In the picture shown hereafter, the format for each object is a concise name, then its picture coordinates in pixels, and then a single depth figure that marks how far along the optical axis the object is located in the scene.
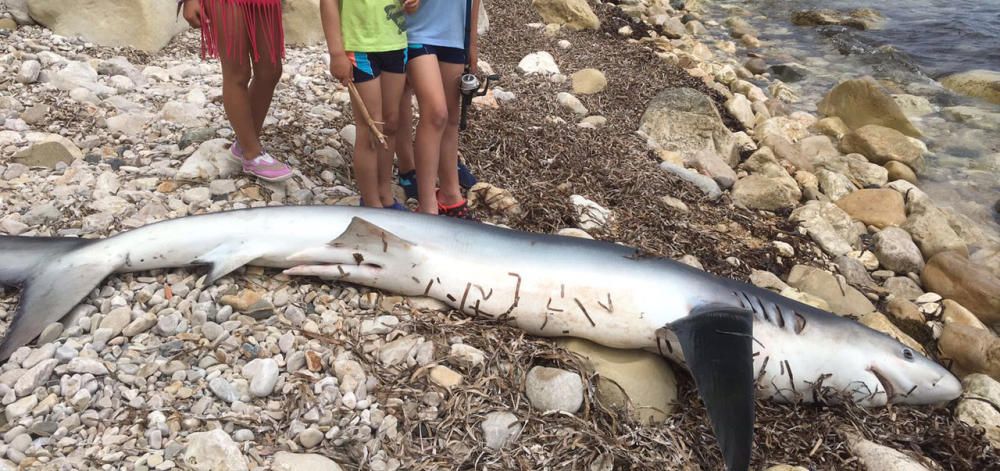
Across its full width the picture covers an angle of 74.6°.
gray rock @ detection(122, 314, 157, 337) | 2.44
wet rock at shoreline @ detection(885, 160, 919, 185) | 6.10
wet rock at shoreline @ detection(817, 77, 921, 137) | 7.34
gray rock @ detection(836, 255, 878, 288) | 4.17
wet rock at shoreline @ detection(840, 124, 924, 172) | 6.35
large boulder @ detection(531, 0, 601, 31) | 8.49
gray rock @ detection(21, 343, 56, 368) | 2.23
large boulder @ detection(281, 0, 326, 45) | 6.05
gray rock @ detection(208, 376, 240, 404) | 2.22
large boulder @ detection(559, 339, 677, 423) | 2.53
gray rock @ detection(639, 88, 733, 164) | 5.44
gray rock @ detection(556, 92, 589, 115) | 5.71
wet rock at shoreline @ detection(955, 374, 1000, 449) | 2.90
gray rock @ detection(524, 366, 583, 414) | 2.43
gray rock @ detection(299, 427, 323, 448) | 2.12
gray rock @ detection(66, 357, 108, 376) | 2.20
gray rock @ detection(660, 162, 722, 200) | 4.71
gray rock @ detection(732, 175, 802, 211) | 4.77
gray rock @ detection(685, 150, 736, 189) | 4.98
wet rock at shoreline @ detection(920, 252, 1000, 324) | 4.03
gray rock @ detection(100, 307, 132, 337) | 2.45
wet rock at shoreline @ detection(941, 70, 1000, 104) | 8.35
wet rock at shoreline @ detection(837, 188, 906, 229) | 5.07
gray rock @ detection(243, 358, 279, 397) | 2.27
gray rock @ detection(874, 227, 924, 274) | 4.50
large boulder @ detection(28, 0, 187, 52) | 5.05
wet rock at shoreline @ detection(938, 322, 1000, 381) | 3.37
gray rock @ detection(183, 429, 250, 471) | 1.93
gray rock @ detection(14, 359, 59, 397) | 2.12
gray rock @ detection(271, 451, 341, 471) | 2.00
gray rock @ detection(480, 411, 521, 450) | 2.28
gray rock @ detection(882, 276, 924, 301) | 4.20
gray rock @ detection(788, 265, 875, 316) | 3.70
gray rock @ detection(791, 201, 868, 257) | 4.46
